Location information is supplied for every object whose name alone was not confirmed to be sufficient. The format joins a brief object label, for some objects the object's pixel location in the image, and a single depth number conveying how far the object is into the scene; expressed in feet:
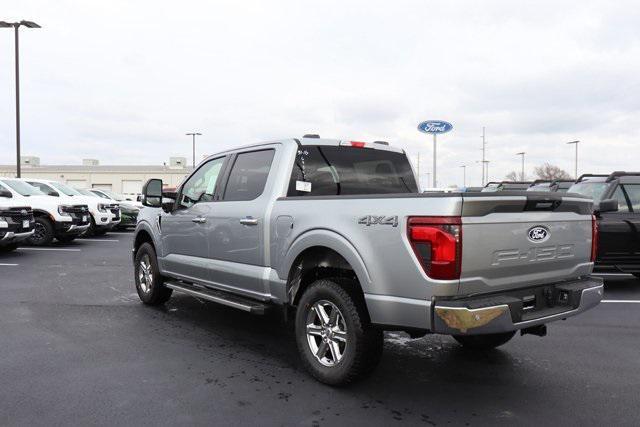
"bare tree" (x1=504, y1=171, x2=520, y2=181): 353.08
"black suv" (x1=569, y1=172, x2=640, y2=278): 26.17
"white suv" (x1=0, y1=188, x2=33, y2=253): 35.55
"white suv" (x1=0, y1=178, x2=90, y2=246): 43.96
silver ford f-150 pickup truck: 10.84
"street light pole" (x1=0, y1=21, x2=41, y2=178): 69.72
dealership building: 216.74
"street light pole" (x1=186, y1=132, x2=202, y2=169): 181.53
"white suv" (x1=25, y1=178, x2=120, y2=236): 48.94
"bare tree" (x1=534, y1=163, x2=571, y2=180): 289.37
